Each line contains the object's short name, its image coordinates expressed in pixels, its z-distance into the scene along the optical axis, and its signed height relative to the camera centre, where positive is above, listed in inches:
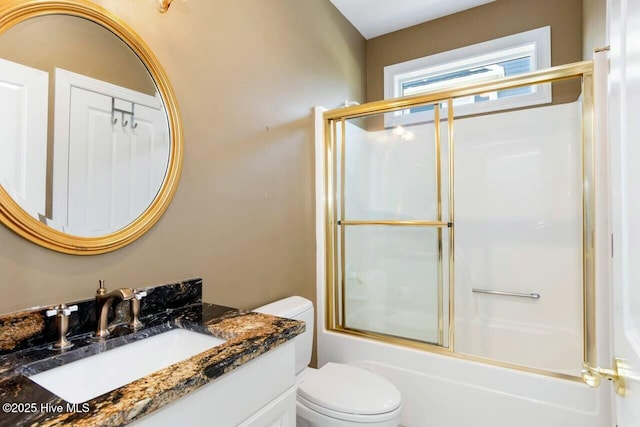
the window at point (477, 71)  92.7 +47.0
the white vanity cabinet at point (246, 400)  28.8 -18.1
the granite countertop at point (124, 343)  23.4 -13.6
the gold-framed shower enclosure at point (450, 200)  63.4 +4.1
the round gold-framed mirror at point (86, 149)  35.9 +8.7
